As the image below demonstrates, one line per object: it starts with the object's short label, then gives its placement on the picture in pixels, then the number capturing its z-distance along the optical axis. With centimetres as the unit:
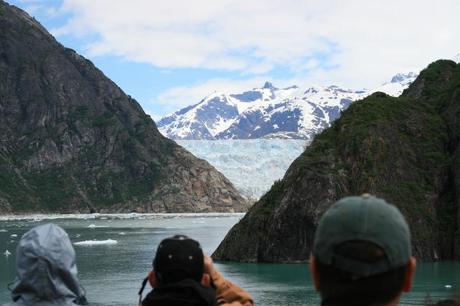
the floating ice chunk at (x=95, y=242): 6862
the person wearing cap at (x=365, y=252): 335
